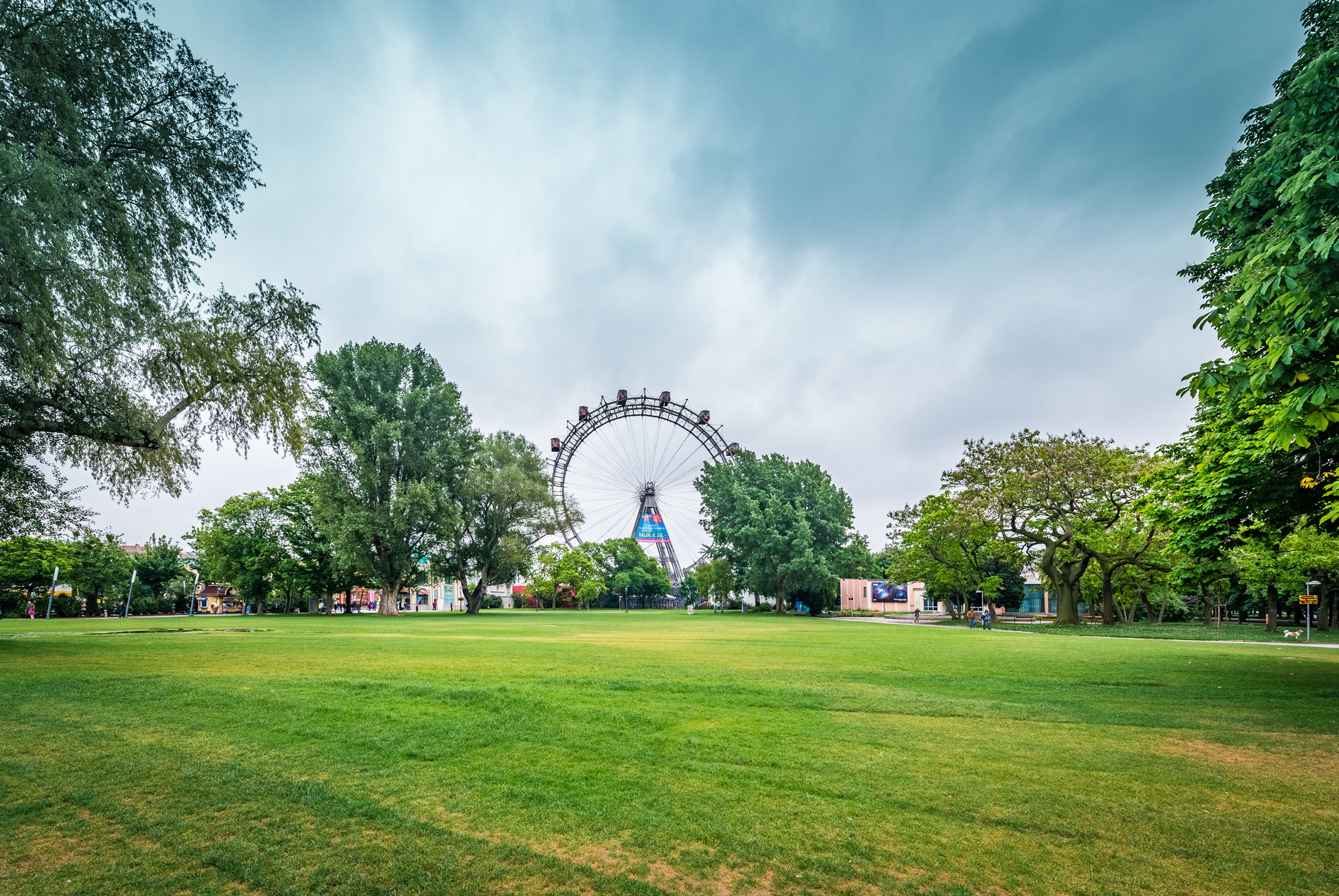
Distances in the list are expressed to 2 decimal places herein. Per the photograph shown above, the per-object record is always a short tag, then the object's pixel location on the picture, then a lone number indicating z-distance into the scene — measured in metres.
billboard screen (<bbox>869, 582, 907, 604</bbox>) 77.44
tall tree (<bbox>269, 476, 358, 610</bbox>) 51.88
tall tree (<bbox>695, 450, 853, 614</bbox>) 52.28
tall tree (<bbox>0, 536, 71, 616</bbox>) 47.75
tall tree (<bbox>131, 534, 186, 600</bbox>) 62.53
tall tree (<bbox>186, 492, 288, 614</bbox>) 52.88
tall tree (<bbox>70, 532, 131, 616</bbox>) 53.12
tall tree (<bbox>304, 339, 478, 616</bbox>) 41.19
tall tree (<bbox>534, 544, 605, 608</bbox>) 75.31
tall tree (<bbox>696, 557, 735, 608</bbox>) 67.44
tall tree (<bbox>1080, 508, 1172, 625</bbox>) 34.31
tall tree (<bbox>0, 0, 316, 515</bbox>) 8.55
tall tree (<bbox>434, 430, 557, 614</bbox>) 52.62
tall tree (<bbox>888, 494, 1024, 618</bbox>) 39.38
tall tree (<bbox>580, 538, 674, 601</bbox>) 92.06
